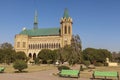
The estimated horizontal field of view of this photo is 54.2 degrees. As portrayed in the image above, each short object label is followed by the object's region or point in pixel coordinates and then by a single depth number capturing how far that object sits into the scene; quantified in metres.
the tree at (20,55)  50.40
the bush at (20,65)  19.91
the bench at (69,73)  14.80
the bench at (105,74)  13.89
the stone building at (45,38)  62.69
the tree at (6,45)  71.95
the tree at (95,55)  48.61
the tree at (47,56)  50.58
